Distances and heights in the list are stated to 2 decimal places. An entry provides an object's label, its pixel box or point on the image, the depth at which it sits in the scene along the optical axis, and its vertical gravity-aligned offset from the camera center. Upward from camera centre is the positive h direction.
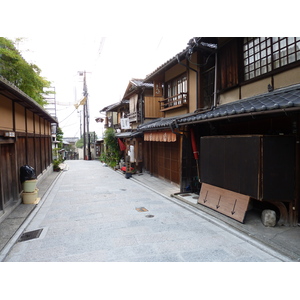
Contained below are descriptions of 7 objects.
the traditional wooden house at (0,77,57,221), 8.39 +0.21
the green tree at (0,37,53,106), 12.03 +4.13
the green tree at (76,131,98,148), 66.40 +0.03
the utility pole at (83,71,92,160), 36.00 +4.96
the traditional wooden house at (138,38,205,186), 11.56 +1.97
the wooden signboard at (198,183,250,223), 7.37 -2.13
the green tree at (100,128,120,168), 26.04 -0.05
